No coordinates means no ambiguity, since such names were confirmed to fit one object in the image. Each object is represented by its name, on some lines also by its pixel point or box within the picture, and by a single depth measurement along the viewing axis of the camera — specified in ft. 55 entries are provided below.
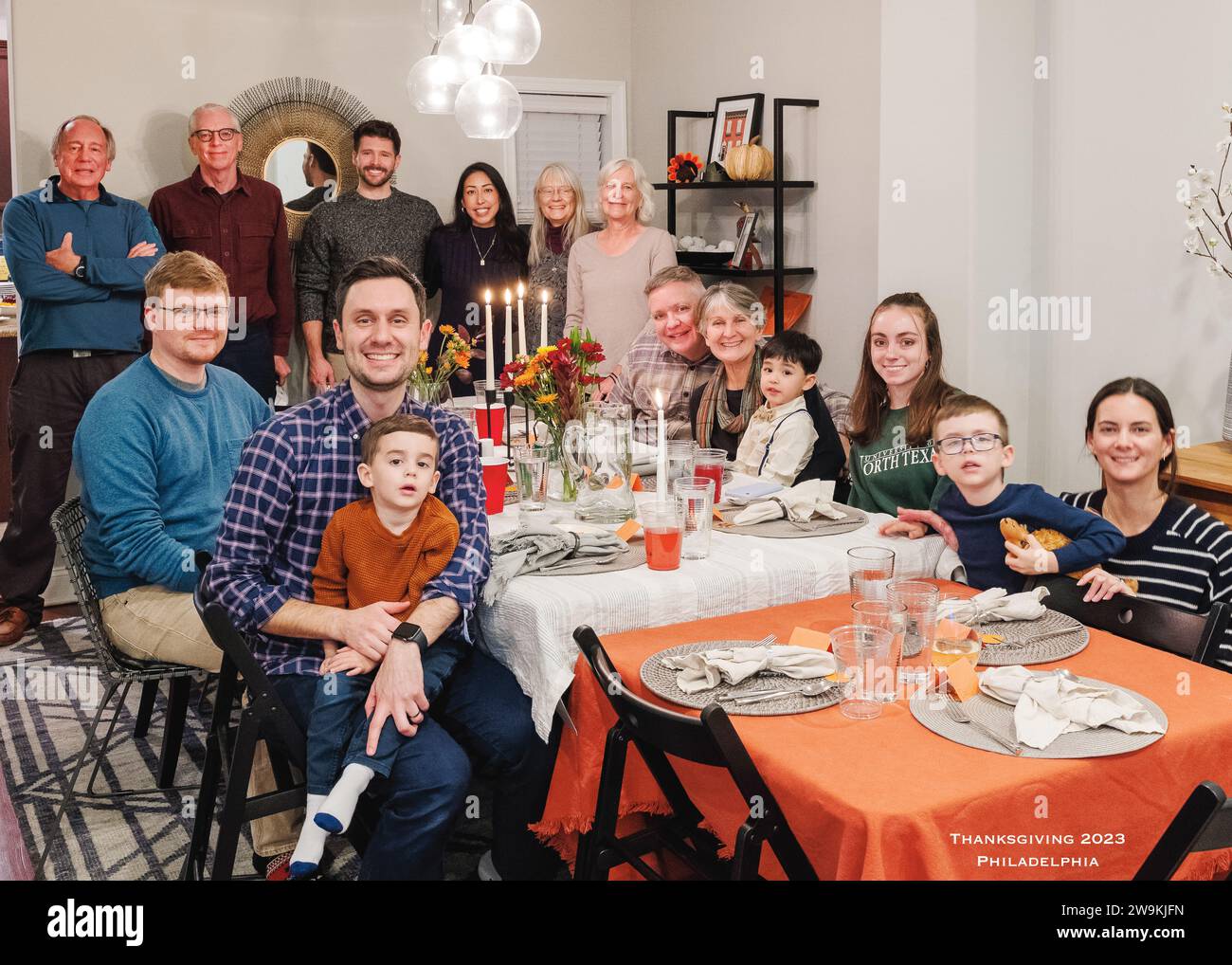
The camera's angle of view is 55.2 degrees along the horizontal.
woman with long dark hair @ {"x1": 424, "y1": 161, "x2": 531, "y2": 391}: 16.49
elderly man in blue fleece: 13.65
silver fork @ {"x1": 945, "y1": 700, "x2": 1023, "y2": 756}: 4.87
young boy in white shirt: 10.25
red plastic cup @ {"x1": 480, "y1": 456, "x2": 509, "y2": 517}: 9.09
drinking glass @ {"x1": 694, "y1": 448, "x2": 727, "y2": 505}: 8.80
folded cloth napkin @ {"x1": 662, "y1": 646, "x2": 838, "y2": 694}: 5.65
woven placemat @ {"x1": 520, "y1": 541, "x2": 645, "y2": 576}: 7.25
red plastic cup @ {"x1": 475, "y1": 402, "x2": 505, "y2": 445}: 10.56
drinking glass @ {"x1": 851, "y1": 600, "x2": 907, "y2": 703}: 5.43
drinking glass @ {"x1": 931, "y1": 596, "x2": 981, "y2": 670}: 5.83
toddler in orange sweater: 6.50
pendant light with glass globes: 10.27
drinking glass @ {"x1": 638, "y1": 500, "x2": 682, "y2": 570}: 7.22
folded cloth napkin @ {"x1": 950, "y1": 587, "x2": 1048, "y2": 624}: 6.37
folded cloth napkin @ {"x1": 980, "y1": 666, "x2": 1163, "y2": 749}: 4.97
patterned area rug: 8.62
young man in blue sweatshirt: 8.48
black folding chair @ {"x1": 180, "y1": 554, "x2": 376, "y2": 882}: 6.45
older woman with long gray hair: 16.10
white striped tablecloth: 6.78
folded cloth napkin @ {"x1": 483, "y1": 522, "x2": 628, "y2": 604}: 7.32
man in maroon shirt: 15.17
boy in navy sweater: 7.46
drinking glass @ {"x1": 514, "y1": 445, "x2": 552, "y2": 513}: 8.92
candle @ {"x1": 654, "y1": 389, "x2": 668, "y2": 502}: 7.44
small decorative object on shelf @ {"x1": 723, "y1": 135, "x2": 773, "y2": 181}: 15.48
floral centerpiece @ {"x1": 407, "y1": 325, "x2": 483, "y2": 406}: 10.60
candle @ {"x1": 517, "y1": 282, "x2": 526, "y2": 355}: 9.51
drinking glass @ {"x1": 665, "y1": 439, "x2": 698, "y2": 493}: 8.65
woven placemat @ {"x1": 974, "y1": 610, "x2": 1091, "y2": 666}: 5.88
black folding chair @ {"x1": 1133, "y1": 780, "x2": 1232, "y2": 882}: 4.26
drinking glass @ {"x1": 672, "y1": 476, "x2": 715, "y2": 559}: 7.49
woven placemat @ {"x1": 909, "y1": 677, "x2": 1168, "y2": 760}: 4.83
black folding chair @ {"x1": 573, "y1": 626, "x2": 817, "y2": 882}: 4.84
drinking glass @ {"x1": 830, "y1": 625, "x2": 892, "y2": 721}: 5.34
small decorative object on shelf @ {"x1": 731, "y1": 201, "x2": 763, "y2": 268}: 15.67
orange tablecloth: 4.47
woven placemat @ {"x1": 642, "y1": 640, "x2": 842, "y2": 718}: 5.37
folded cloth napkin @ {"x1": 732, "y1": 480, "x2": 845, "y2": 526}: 8.31
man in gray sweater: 16.15
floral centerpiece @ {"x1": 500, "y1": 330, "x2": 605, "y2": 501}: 9.23
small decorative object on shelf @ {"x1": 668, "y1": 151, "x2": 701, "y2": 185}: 16.44
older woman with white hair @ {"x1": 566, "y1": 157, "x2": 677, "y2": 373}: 15.29
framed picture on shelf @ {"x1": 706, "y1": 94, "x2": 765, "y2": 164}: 15.99
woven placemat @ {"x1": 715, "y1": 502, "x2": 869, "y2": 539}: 8.04
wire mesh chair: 8.31
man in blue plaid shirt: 6.70
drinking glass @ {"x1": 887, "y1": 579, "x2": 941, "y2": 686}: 5.81
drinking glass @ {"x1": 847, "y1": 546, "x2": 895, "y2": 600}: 6.18
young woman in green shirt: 9.61
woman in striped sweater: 7.45
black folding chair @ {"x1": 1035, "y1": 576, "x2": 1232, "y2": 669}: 6.12
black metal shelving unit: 14.79
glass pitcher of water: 8.50
